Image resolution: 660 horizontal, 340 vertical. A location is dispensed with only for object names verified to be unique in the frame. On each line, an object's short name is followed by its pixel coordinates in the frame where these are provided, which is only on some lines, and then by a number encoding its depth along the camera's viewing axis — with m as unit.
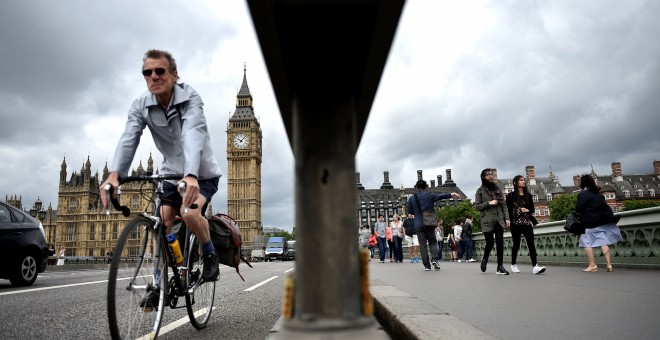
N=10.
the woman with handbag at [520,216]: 7.89
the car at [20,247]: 7.44
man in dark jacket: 9.67
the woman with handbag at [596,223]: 7.57
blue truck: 45.19
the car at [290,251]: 49.06
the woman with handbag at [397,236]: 16.36
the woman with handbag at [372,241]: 24.80
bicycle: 2.38
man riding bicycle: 2.95
